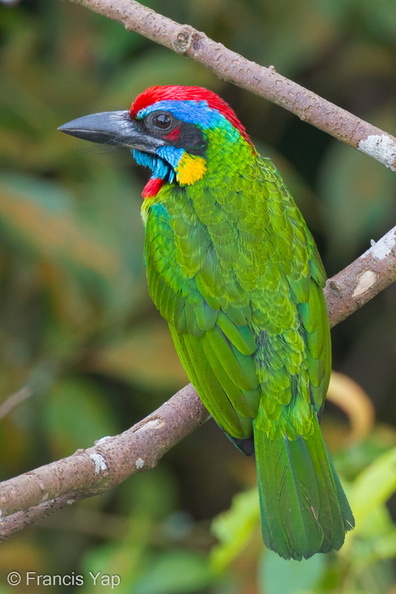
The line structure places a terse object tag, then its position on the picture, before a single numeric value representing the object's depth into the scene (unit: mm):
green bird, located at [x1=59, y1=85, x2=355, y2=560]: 4719
